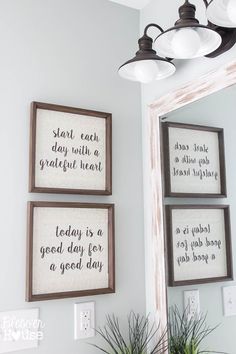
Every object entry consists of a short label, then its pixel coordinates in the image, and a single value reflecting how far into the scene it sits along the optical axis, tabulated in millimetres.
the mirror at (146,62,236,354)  1213
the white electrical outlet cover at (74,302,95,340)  1406
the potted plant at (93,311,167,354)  1427
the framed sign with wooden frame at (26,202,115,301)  1347
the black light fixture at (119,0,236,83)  1088
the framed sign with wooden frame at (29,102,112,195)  1402
